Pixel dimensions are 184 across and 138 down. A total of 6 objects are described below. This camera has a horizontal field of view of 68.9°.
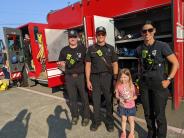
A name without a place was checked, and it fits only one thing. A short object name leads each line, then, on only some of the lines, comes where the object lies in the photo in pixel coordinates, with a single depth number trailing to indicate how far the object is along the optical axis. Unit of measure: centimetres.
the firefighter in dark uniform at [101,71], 238
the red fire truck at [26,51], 512
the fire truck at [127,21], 279
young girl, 216
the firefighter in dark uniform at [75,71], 265
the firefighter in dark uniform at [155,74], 187
